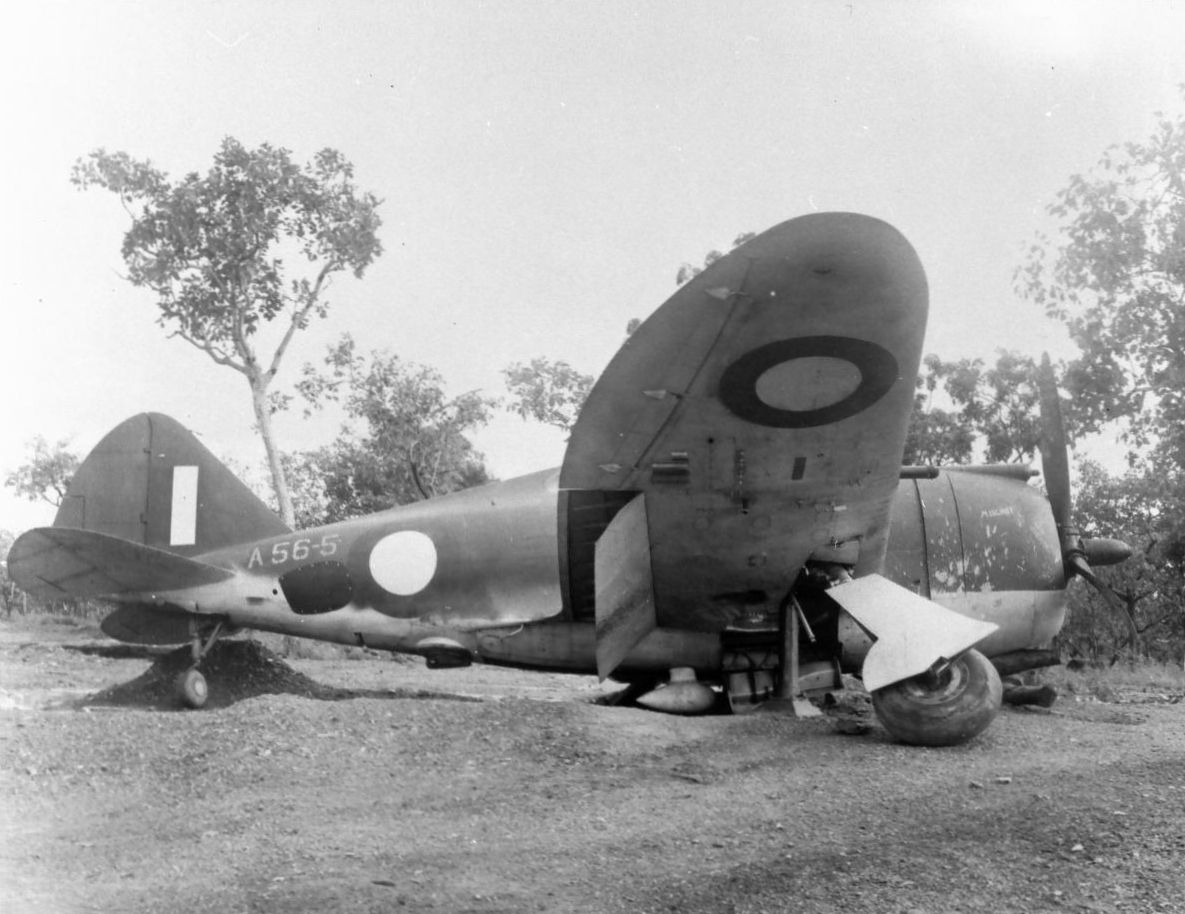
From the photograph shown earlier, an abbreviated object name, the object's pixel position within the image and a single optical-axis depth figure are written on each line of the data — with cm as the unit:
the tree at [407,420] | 2152
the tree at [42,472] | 3866
